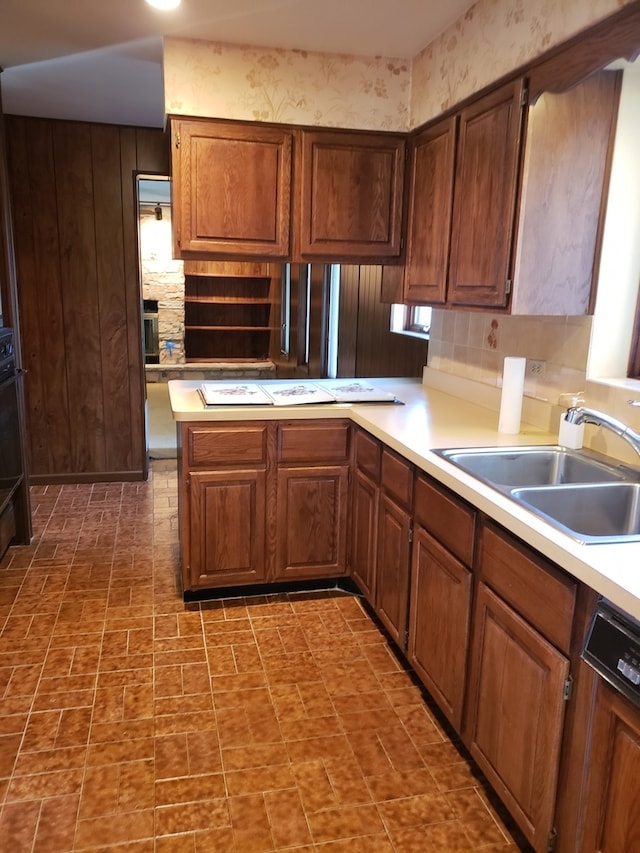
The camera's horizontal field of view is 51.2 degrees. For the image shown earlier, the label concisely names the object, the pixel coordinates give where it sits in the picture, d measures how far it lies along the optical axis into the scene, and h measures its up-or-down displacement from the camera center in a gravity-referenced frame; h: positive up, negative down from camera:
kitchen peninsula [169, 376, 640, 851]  1.44 -0.86
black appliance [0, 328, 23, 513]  3.21 -0.75
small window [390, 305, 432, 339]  3.97 -0.21
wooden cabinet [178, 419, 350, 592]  2.83 -0.94
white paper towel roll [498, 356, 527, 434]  2.41 -0.38
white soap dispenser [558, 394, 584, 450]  2.18 -0.46
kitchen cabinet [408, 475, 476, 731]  1.94 -0.94
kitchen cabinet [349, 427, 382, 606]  2.71 -0.94
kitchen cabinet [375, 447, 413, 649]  2.38 -0.95
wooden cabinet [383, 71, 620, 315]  2.15 +0.31
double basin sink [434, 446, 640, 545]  1.85 -0.56
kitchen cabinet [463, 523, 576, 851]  1.49 -0.93
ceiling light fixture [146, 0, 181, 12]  2.45 +0.99
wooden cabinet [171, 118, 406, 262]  2.82 +0.38
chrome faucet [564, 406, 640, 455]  1.79 -0.36
